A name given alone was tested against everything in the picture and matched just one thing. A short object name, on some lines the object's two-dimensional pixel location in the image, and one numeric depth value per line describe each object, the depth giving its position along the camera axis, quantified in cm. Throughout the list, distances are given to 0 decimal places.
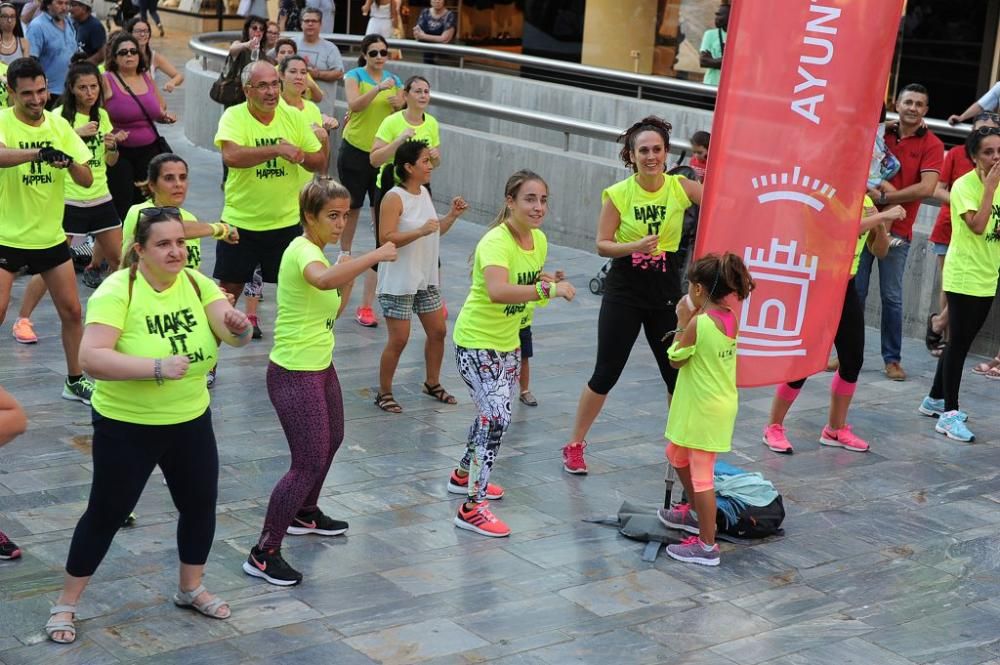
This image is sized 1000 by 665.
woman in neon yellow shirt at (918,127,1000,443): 872
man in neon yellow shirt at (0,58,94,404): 782
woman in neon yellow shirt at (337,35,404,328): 1178
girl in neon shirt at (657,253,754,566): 637
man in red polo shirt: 988
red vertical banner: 617
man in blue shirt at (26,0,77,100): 1423
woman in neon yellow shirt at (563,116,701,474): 733
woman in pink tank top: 1065
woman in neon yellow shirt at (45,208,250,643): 517
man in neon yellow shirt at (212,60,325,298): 884
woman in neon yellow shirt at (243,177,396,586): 598
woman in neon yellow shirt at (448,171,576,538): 668
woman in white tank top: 837
